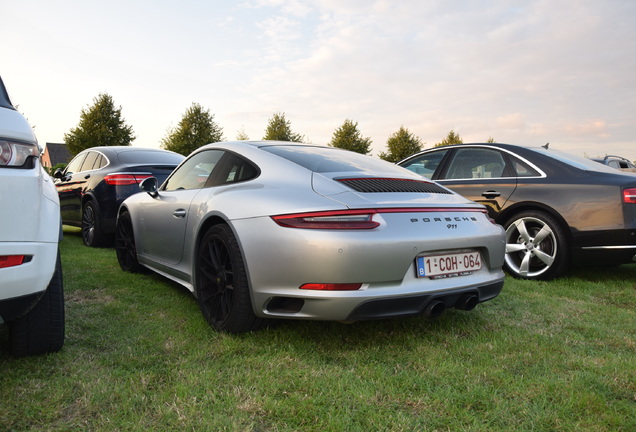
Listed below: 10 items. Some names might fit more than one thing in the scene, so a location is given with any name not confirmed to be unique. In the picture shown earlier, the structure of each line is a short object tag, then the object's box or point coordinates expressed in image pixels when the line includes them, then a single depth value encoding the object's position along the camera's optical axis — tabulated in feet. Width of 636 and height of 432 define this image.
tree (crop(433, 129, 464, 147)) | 177.58
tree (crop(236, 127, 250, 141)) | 147.29
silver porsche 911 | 8.10
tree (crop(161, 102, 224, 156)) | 123.54
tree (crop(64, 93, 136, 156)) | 115.34
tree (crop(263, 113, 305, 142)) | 142.03
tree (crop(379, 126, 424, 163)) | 156.35
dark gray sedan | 13.88
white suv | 6.44
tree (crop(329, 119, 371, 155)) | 149.18
